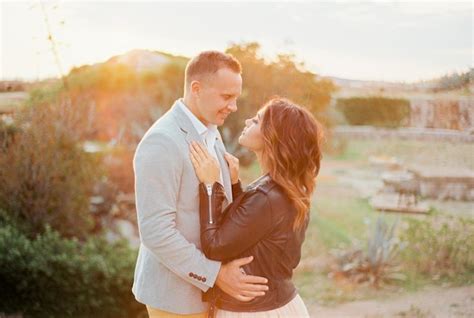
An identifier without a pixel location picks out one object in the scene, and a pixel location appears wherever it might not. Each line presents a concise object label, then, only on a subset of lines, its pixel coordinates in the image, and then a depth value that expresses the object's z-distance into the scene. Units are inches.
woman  85.5
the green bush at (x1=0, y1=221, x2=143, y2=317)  207.6
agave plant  238.5
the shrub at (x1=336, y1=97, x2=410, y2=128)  283.1
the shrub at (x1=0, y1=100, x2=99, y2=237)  242.2
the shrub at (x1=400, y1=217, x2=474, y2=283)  243.8
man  85.7
